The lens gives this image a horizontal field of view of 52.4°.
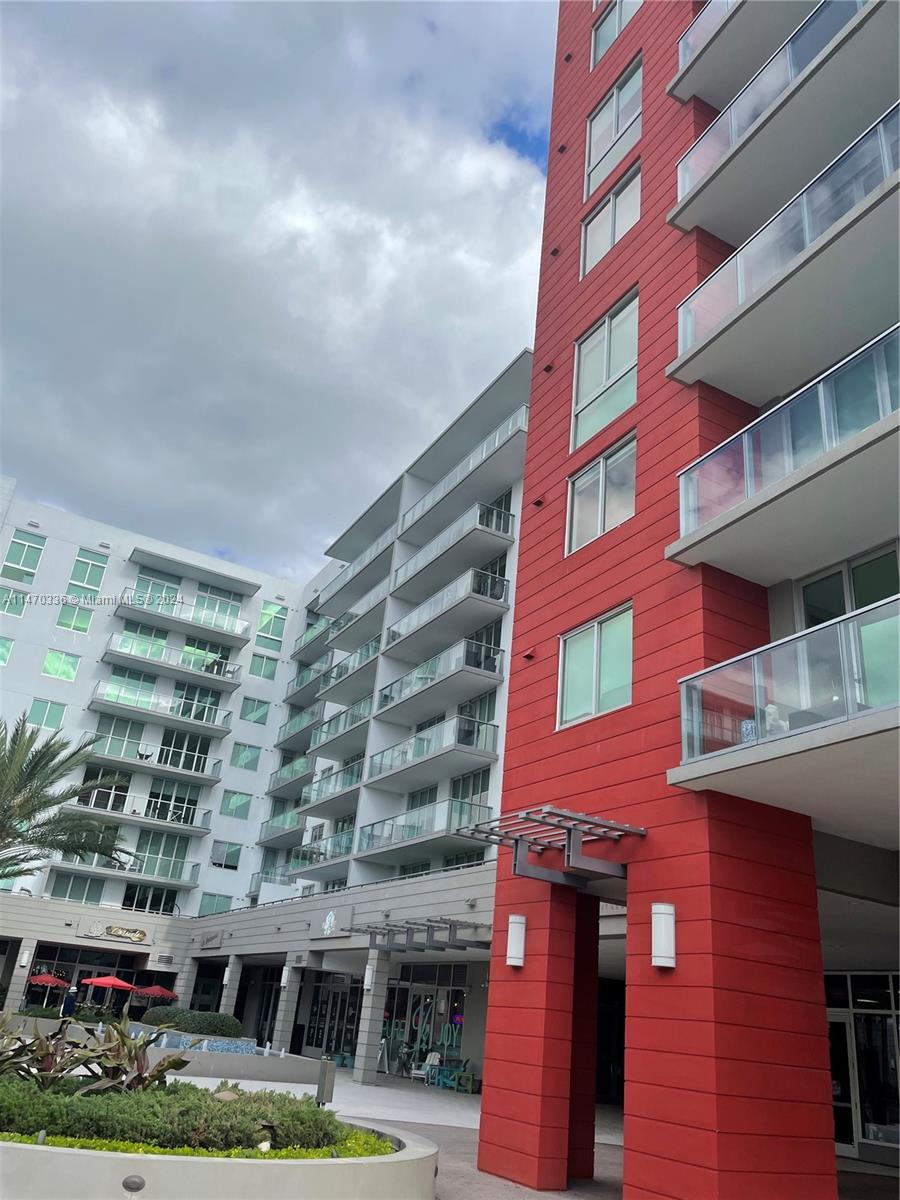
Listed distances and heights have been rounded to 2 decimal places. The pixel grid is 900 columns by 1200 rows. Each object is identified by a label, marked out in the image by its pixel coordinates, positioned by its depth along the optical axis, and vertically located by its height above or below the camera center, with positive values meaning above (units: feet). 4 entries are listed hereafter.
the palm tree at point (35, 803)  80.48 +14.97
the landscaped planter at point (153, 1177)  24.12 -4.51
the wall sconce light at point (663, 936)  31.91 +3.43
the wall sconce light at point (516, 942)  40.22 +3.46
